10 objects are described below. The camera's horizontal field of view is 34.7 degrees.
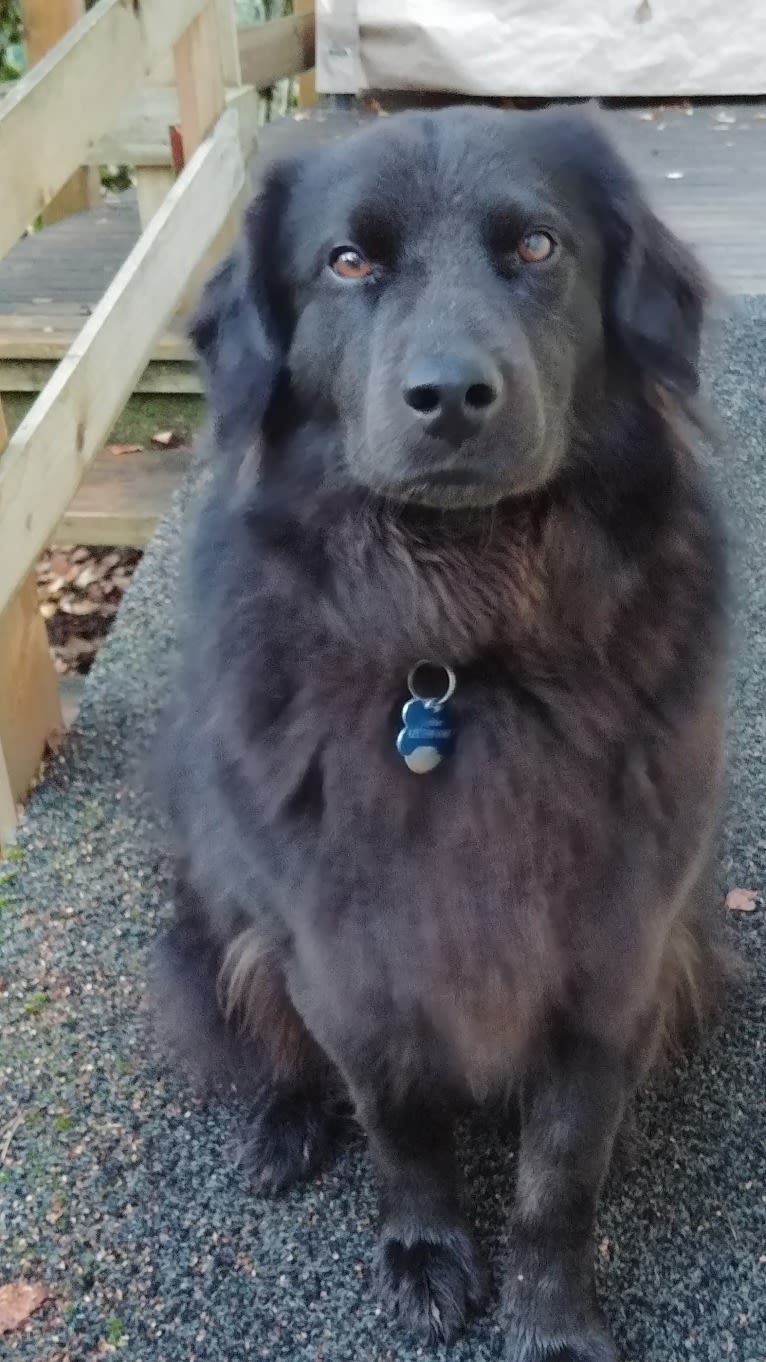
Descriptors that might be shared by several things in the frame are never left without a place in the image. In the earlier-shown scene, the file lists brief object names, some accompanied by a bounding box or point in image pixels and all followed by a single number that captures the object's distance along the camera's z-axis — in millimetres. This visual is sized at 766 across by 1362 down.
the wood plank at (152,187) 3057
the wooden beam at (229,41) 3009
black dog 1179
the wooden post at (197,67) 2846
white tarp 4645
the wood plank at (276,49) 4699
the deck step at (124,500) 2953
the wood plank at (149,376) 3143
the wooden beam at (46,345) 3066
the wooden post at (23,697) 2055
